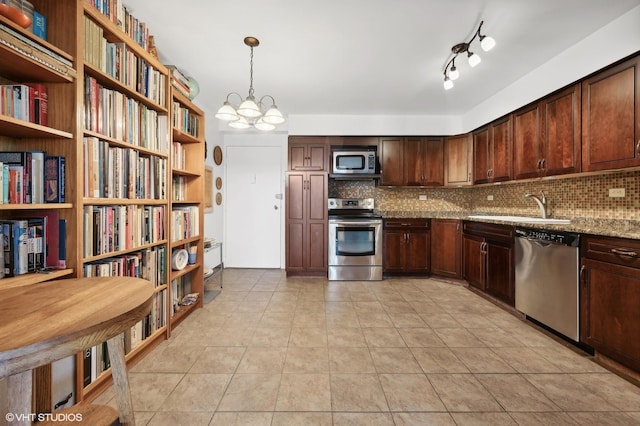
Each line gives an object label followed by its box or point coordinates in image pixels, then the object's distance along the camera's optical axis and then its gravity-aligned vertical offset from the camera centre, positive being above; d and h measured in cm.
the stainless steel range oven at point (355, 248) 380 -53
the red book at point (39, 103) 124 +50
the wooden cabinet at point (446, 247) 364 -51
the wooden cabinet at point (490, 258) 267 -54
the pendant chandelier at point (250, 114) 221 +83
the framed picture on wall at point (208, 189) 387 +31
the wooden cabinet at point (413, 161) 403 +74
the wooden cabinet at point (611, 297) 163 -57
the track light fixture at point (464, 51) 191 +127
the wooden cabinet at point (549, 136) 229 +71
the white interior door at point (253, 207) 450 +5
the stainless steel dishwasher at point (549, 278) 200 -55
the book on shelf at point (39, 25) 125 +88
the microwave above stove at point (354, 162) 394 +71
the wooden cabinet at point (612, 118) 185 +68
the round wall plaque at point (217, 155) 417 +87
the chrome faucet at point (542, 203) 288 +8
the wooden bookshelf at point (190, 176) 234 +33
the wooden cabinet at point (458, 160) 381 +73
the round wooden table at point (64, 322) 62 -30
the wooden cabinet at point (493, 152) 311 +73
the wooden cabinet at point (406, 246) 386 -51
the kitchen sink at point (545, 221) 247 -10
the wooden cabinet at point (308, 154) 400 +83
